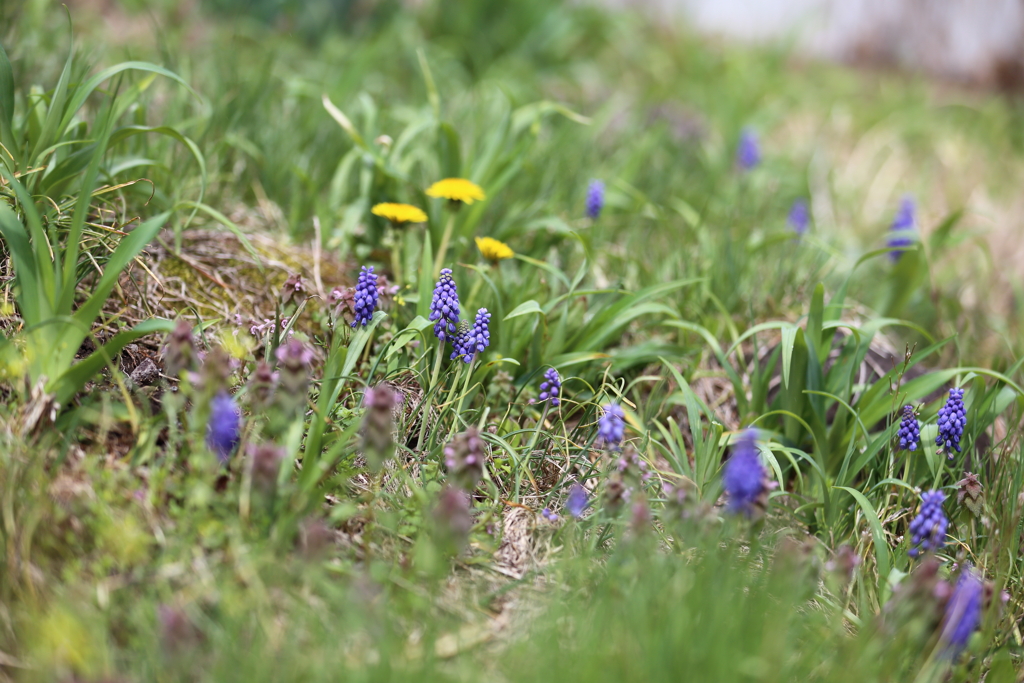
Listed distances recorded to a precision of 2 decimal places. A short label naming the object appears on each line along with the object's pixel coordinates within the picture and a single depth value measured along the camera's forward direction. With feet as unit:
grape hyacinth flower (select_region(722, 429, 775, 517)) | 5.23
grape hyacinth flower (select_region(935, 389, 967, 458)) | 6.70
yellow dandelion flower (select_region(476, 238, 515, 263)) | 7.82
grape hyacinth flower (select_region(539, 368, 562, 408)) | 7.01
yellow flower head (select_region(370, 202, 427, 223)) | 8.07
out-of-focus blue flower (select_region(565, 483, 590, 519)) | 5.98
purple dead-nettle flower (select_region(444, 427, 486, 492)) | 5.61
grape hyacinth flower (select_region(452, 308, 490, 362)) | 6.86
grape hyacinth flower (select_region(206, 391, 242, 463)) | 5.34
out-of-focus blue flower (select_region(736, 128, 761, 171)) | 13.61
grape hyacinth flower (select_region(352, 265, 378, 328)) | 6.70
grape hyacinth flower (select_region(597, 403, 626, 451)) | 5.92
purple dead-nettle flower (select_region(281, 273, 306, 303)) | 7.33
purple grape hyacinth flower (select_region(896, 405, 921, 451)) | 6.79
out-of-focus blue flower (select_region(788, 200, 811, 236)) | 11.95
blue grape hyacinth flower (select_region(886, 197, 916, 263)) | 11.41
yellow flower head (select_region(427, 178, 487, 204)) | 8.02
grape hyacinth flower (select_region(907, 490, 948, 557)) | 6.00
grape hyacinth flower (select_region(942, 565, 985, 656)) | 5.06
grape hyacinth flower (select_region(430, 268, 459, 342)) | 6.66
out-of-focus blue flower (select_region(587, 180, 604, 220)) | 10.05
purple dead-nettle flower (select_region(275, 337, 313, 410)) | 5.42
